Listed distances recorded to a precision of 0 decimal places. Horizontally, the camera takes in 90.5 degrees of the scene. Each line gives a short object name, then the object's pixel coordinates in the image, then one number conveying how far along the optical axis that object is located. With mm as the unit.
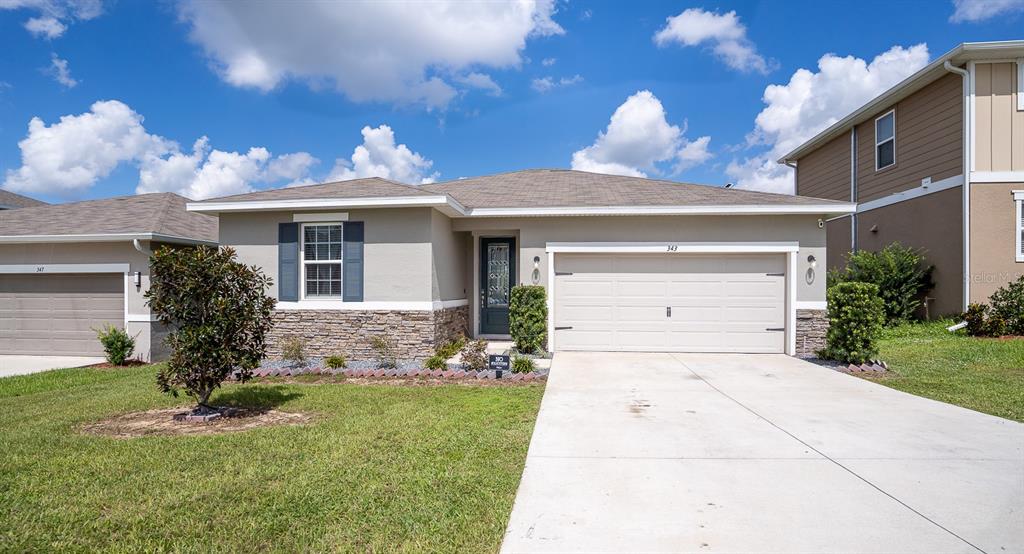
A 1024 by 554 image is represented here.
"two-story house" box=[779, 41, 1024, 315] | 10938
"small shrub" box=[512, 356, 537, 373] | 8195
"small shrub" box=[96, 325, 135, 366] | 9945
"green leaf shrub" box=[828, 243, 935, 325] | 12250
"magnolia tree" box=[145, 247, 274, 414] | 5598
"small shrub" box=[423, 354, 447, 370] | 8422
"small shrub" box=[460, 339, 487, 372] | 8305
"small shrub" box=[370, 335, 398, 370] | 8773
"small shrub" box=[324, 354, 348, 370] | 8594
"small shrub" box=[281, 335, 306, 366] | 8977
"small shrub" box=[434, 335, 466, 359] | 9359
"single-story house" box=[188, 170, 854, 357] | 9609
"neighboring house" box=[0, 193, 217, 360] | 10680
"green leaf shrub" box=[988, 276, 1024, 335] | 10445
